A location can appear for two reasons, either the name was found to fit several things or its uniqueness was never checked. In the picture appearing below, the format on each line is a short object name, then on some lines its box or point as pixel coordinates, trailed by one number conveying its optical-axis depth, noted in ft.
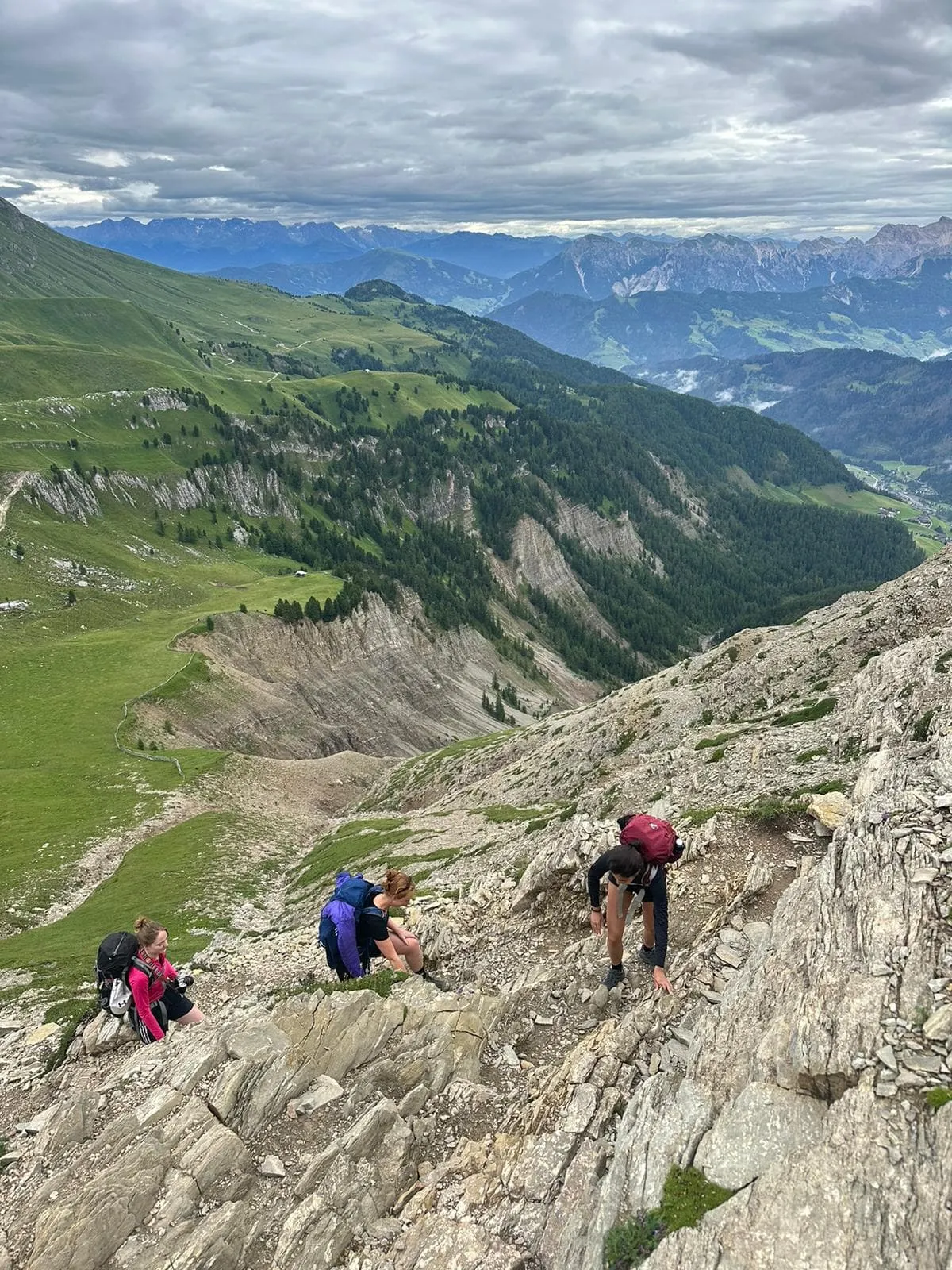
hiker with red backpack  54.85
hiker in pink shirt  65.57
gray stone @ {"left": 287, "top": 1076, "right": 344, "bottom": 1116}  54.90
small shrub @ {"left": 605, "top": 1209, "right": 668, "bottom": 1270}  35.63
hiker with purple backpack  61.00
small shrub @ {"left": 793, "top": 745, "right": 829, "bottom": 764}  114.32
